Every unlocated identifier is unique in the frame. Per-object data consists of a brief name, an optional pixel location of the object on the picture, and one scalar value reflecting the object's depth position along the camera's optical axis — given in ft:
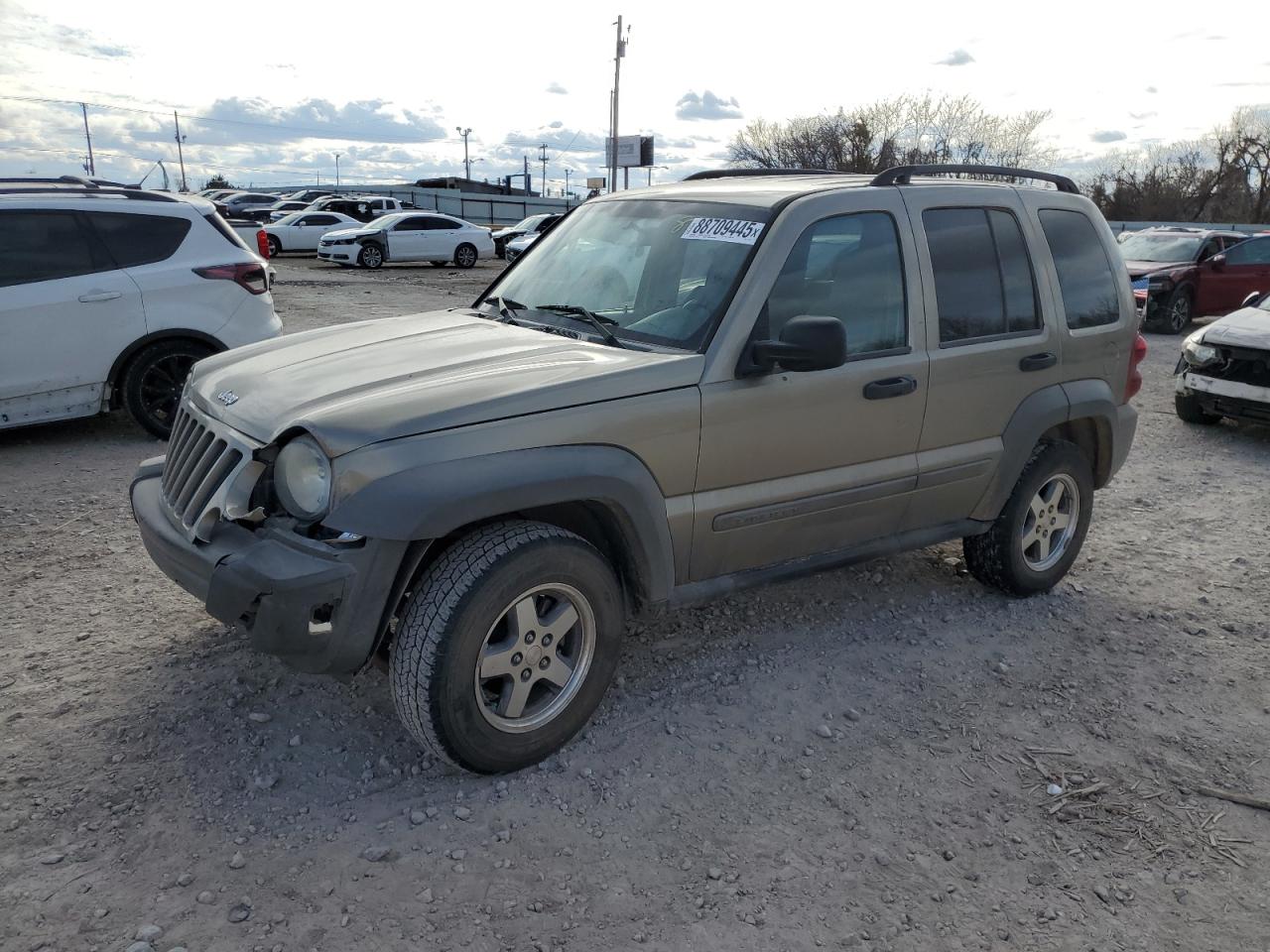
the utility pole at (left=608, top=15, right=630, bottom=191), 148.36
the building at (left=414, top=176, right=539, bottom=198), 235.20
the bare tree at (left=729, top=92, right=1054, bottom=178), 160.35
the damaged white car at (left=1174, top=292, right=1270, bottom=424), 27.30
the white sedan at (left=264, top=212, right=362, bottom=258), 100.42
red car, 50.70
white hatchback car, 22.39
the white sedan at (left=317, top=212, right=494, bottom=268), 87.76
